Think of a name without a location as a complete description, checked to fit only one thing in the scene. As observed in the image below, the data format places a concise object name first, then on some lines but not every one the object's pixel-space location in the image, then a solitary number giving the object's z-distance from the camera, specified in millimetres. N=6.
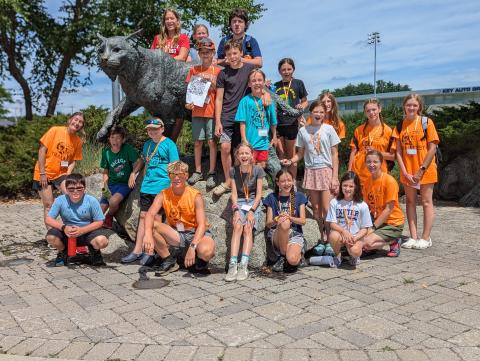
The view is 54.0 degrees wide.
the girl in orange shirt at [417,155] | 5934
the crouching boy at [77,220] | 5352
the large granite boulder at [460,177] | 10797
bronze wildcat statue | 5688
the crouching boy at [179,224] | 4938
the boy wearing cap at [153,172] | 5539
